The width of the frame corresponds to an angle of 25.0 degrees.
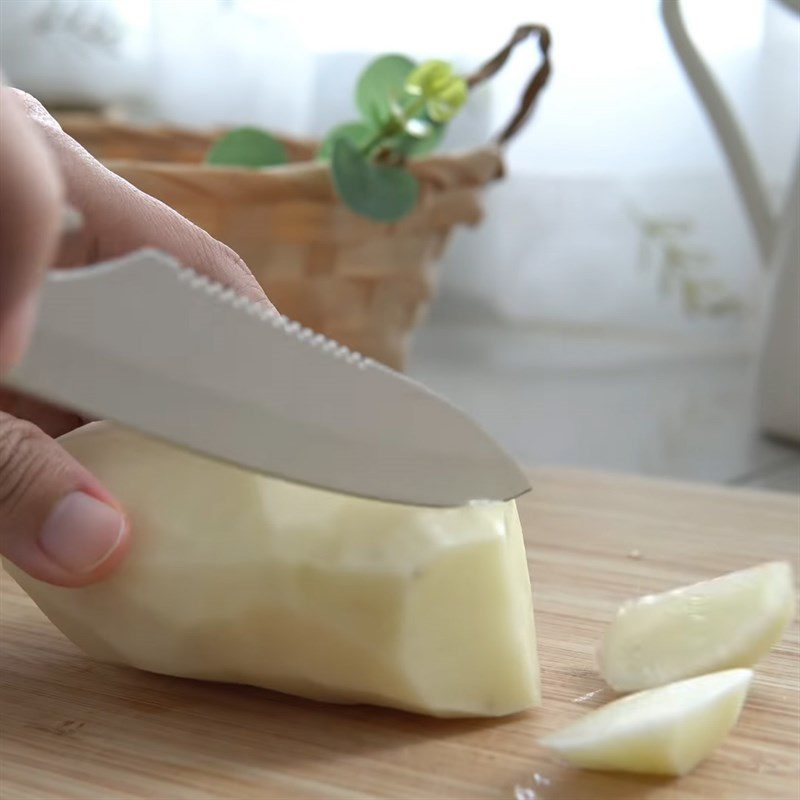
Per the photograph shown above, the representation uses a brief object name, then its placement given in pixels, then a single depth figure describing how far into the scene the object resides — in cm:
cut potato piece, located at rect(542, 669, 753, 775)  30
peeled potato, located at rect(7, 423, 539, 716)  32
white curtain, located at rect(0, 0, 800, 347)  68
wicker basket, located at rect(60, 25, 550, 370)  50
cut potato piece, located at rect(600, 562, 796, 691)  33
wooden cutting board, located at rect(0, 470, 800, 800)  31
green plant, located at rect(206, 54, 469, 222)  51
